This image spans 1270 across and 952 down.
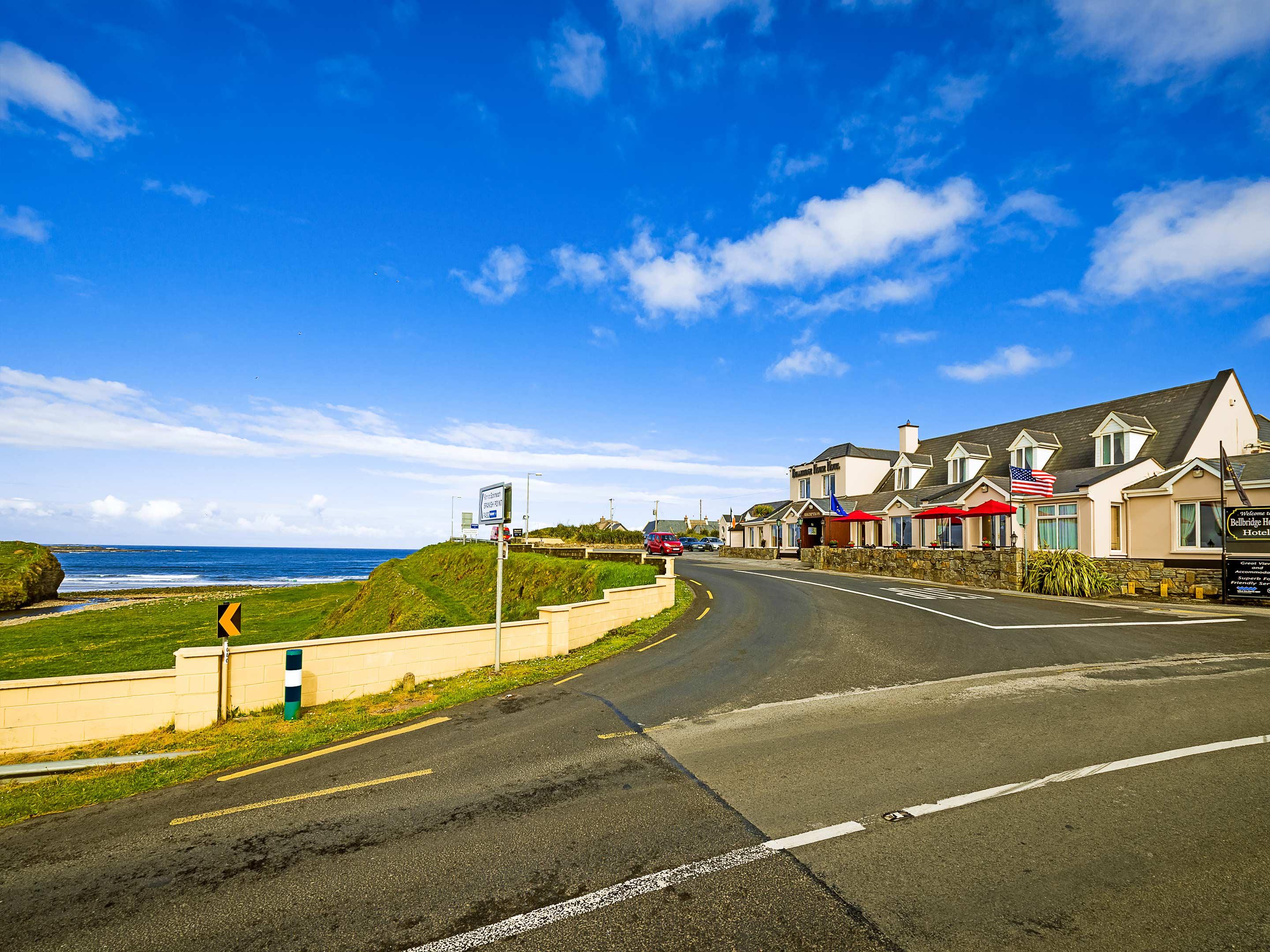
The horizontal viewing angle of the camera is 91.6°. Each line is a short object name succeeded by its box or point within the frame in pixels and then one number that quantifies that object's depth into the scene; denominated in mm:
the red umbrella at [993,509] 29188
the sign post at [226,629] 10055
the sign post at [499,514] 12570
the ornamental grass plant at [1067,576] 23531
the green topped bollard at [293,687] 10078
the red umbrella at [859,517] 40219
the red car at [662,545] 47094
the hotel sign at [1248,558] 19938
